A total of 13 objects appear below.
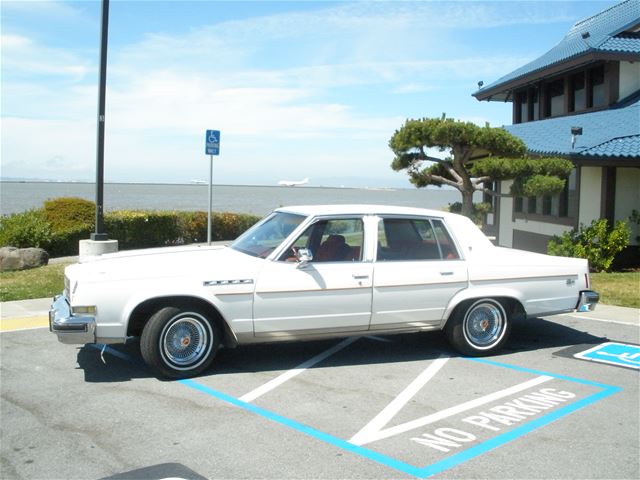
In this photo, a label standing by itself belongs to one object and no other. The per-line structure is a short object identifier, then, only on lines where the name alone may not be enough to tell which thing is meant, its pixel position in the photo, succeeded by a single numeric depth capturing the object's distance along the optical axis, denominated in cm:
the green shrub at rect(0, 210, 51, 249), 1479
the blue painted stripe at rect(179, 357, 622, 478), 423
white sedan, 583
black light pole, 1267
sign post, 1286
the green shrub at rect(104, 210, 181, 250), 1698
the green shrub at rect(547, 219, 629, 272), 1373
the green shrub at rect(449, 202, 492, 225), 1409
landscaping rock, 1330
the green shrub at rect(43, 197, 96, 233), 1570
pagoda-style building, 1454
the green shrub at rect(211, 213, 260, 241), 2125
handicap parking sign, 1286
